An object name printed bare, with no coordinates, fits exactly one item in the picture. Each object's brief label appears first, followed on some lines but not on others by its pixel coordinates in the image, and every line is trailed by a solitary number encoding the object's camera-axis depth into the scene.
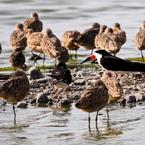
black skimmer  20.41
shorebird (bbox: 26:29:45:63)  24.70
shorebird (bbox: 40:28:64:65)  23.20
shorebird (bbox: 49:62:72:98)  19.39
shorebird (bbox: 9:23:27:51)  25.16
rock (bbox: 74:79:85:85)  20.17
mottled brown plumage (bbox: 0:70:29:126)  17.23
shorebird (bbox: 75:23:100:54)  24.98
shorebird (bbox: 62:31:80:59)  24.91
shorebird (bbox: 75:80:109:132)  16.14
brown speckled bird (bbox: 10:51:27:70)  22.44
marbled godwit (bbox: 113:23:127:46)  24.08
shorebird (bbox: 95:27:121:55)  23.27
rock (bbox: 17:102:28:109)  18.19
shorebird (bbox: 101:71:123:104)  17.06
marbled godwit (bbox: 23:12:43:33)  28.36
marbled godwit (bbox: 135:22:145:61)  23.41
